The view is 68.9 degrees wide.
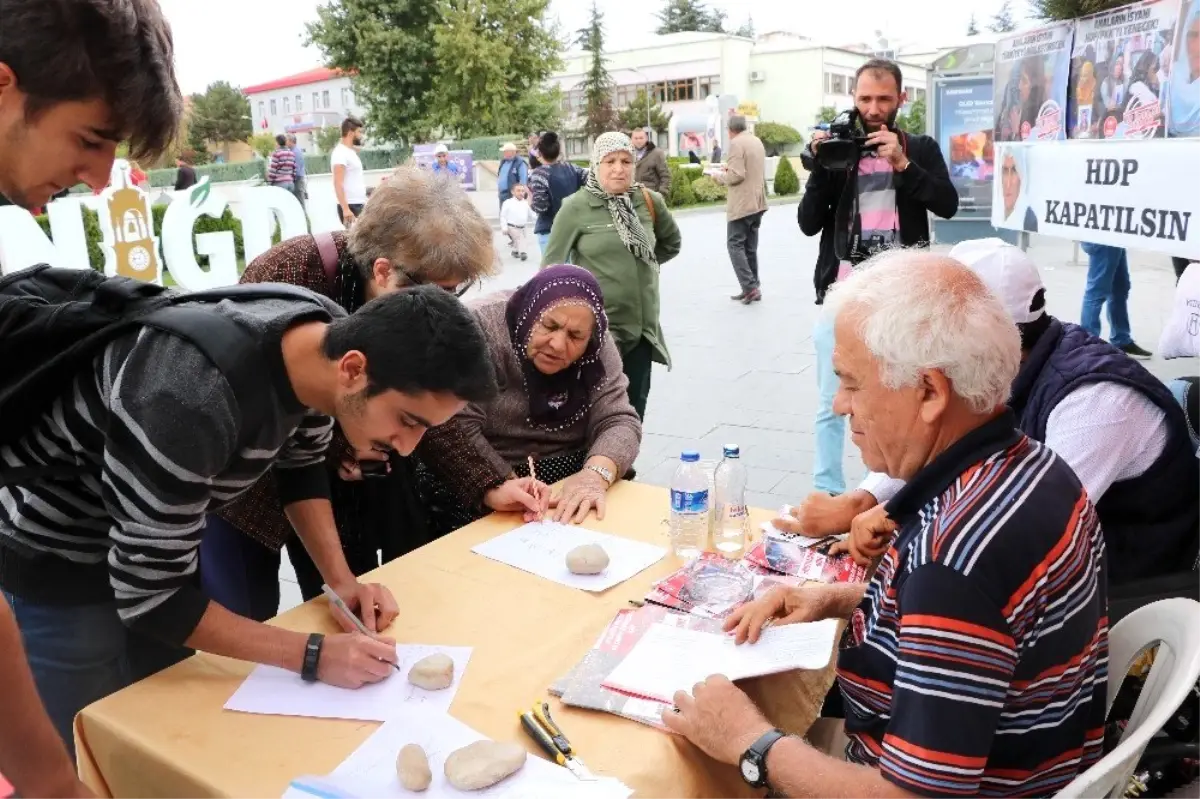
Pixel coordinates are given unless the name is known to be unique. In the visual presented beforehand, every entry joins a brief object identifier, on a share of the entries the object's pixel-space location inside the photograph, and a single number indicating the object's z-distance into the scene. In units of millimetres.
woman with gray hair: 2129
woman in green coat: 4230
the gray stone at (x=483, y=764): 1189
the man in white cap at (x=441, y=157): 13797
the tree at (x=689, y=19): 59562
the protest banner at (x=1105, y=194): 3803
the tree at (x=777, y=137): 36938
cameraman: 3525
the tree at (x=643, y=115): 40125
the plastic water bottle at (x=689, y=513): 1994
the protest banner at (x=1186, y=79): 3840
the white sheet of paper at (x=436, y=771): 1188
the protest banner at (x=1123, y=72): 4109
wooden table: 1264
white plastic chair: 1168
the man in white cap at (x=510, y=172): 13086
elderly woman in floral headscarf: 2451
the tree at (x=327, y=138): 34044
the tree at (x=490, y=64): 27219
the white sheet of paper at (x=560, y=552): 1851
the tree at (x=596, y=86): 34312
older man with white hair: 1089
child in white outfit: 12320
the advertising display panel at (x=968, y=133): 9070
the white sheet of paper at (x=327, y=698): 1370
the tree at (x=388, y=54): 27438
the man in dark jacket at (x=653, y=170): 9680
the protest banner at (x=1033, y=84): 5102
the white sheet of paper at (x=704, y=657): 1451
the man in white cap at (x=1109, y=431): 1795
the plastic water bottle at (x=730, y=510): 2059
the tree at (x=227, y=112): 53000
